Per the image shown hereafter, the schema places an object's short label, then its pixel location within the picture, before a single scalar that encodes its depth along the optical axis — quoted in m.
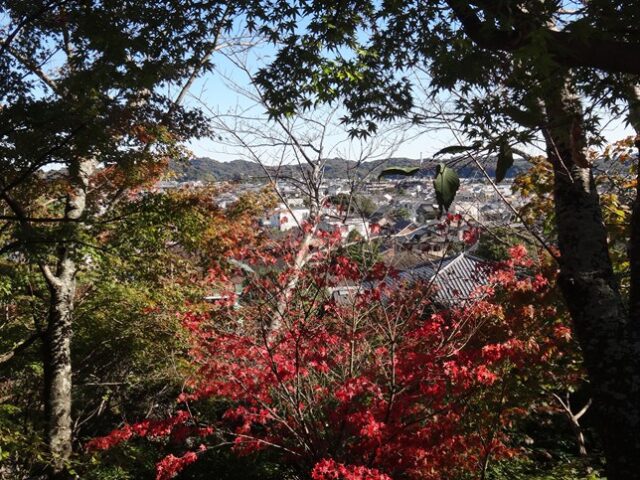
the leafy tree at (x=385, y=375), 4.91
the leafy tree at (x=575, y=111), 2.57
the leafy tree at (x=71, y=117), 4.54
